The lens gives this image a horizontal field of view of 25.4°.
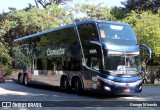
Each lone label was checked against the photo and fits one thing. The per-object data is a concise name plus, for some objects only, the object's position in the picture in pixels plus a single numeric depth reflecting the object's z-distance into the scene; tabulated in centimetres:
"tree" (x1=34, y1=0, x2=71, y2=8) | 5012
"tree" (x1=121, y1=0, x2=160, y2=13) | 4979
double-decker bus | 1686
